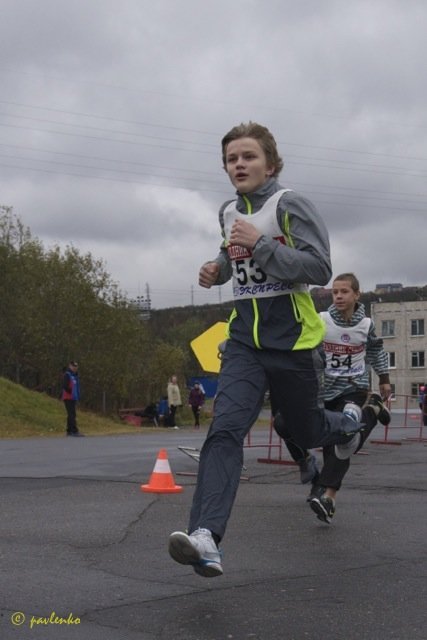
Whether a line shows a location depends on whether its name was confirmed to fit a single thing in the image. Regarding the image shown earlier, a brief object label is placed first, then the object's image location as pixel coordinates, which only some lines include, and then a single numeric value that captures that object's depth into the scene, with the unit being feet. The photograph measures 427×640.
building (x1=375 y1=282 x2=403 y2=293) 411.44
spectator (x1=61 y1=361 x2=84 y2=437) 83.76
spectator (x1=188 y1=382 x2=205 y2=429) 122.01
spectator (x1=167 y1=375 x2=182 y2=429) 116.06
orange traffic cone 30.43
